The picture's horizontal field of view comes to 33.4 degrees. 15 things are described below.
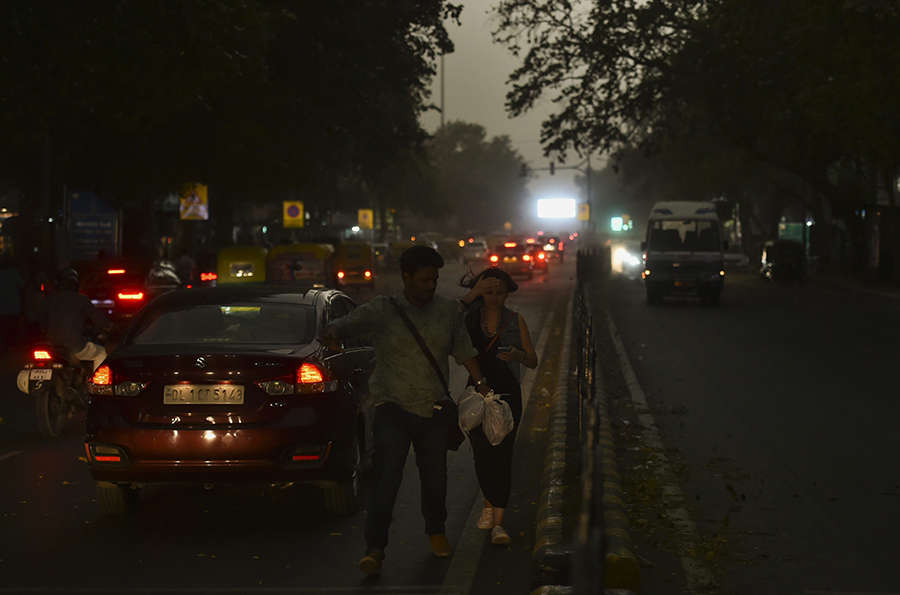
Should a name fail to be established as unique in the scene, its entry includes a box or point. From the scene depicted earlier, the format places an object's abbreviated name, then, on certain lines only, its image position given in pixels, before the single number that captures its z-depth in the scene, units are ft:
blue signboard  124.57
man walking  25.67
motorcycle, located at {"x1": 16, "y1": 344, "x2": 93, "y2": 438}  45.19
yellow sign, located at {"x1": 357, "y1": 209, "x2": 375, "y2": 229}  289.53
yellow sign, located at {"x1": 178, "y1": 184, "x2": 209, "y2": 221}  157.28
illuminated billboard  426.51
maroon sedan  29.60
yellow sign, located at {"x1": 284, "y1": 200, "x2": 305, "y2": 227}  217.77
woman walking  28.48
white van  128.77
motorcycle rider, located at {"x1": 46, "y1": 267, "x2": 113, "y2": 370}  46.06
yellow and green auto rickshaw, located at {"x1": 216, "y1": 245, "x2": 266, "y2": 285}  119.65
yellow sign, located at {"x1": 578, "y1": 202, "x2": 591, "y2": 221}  364.58
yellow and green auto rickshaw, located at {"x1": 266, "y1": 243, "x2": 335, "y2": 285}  117.70
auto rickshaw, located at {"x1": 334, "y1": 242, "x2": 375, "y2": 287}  144.36
